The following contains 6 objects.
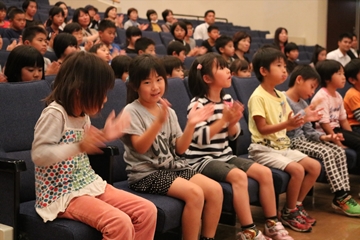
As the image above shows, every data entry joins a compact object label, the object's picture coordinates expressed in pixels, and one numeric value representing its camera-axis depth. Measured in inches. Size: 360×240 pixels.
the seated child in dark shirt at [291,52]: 223.9
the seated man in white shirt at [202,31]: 321.1
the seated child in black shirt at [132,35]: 209.9
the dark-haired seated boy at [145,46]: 179.0
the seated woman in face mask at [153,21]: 317.2
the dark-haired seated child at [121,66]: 120.7
